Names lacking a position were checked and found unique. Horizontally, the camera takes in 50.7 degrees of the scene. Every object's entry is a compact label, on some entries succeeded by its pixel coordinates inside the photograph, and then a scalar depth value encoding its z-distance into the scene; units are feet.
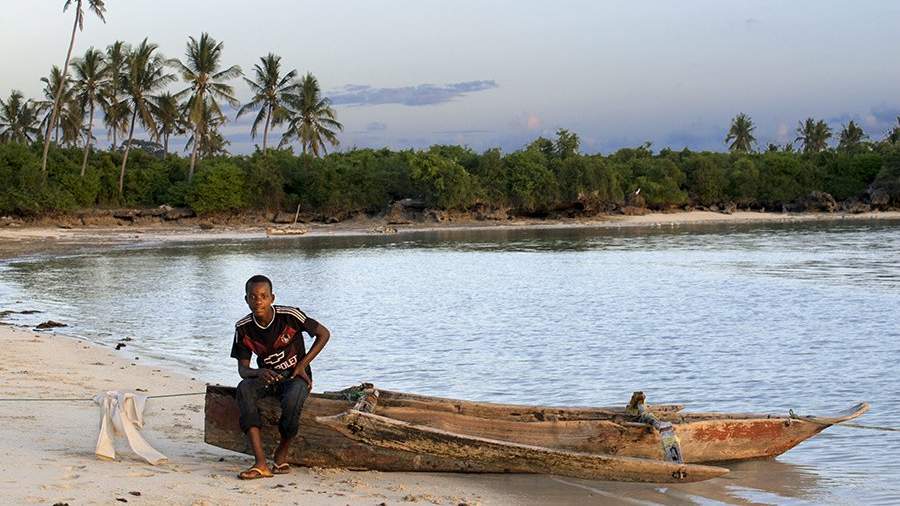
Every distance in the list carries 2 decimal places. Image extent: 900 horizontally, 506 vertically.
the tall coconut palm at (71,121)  185.78
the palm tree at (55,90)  178.60
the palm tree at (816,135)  305.94
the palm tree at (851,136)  294.66
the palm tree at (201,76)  179.42
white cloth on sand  20.43
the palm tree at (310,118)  200.13
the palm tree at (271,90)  195.52
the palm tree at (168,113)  178.29
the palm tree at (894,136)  284.74
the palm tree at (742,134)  298.97
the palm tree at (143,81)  172.86
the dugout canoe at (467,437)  20.80
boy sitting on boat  20.31
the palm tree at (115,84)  174.19
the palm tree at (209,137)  191.77
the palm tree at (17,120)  217.15
